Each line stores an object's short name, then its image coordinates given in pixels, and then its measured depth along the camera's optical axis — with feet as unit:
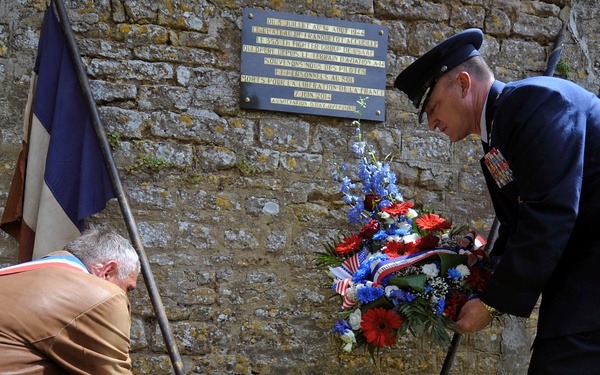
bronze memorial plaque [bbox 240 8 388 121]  12.92
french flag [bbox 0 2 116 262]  11.46
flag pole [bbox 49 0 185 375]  10.77
